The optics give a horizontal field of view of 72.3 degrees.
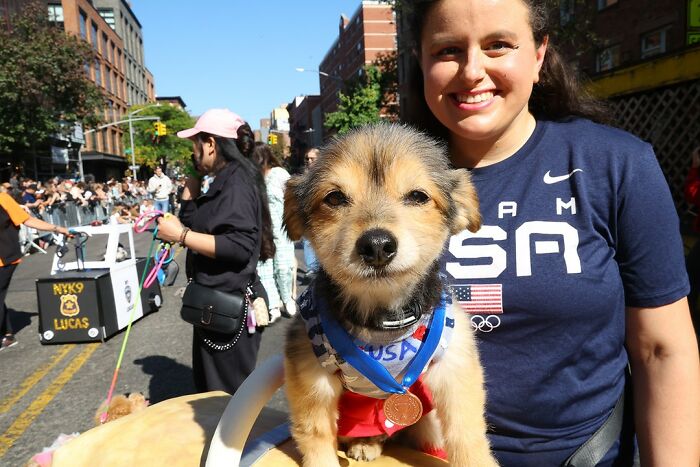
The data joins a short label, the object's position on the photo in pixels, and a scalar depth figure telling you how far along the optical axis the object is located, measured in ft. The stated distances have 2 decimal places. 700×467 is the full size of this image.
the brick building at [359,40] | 256.11
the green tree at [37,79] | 89.40
